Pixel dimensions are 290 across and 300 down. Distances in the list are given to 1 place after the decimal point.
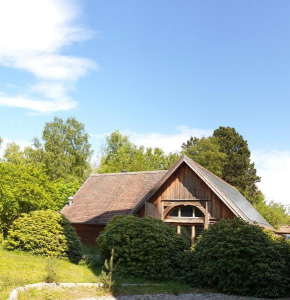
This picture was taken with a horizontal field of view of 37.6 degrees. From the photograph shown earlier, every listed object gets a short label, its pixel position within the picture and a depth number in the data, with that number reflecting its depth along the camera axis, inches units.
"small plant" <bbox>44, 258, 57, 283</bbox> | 467.8
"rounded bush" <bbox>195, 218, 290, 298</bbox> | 536.4
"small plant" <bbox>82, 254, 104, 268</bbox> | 683.4
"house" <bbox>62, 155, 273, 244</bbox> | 832.3
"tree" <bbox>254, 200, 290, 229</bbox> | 1945.1
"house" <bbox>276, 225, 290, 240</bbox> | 2088.1
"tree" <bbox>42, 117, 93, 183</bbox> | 2176.4
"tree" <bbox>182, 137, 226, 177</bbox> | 1957.4
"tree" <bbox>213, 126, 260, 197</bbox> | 2202.3
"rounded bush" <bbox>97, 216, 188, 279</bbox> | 617.9
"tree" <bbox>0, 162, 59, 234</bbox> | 804.6
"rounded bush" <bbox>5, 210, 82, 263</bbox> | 712.4
